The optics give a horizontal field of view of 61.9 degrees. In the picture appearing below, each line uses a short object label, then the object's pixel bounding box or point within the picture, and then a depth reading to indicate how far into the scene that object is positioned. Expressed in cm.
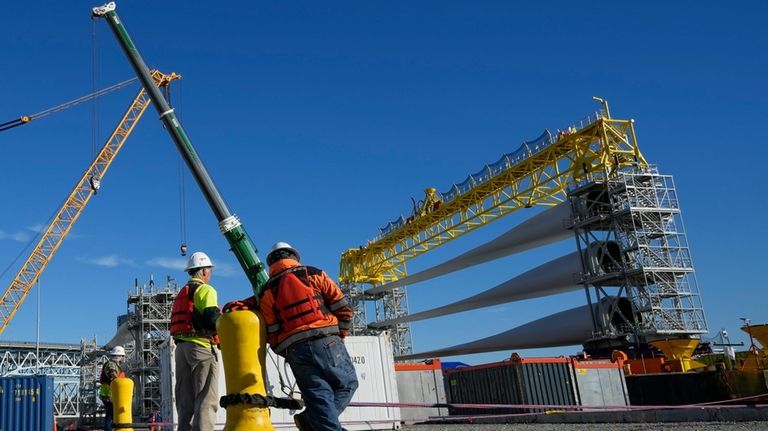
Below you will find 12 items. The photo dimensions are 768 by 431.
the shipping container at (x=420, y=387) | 1972
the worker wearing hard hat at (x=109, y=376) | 1020
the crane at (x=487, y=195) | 2991
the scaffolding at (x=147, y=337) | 4256
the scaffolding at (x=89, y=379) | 4932
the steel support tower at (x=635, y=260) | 2758
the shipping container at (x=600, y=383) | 1850
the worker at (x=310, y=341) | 355
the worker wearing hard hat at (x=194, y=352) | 542
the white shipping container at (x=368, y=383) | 1398
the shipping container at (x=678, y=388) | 1808
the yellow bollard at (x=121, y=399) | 749
